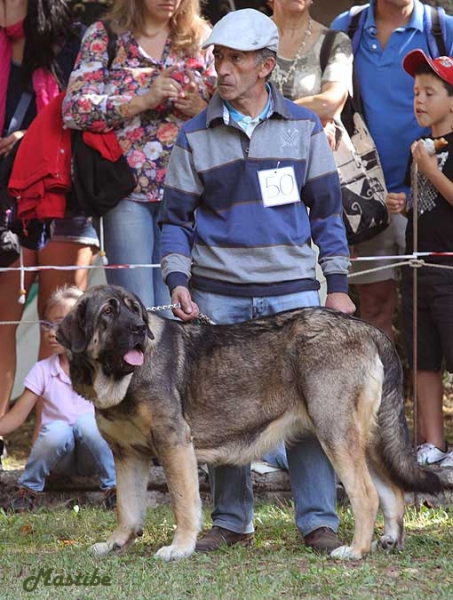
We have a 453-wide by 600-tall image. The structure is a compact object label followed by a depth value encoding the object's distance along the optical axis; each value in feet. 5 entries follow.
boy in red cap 47.01
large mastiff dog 36.99
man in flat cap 38.83
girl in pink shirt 48.80
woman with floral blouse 47.14
